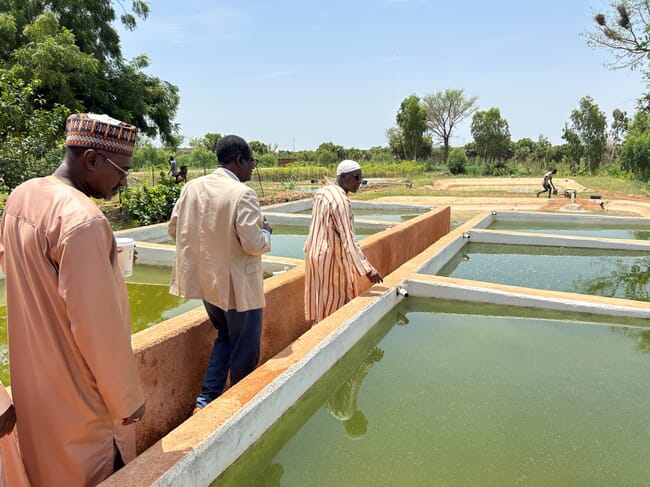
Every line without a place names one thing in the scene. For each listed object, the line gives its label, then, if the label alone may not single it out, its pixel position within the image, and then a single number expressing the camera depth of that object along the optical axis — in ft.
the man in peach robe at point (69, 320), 3.78
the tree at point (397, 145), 153.48
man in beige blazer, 7.08
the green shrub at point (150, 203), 32.91
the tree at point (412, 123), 141.90
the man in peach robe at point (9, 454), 4.15
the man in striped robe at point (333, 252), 10.34
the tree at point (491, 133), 141.90
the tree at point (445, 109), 163.53
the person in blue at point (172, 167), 41.24
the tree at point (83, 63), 37.32
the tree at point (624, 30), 56.44
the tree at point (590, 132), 118.52
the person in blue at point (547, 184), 53.84
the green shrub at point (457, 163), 127.65
